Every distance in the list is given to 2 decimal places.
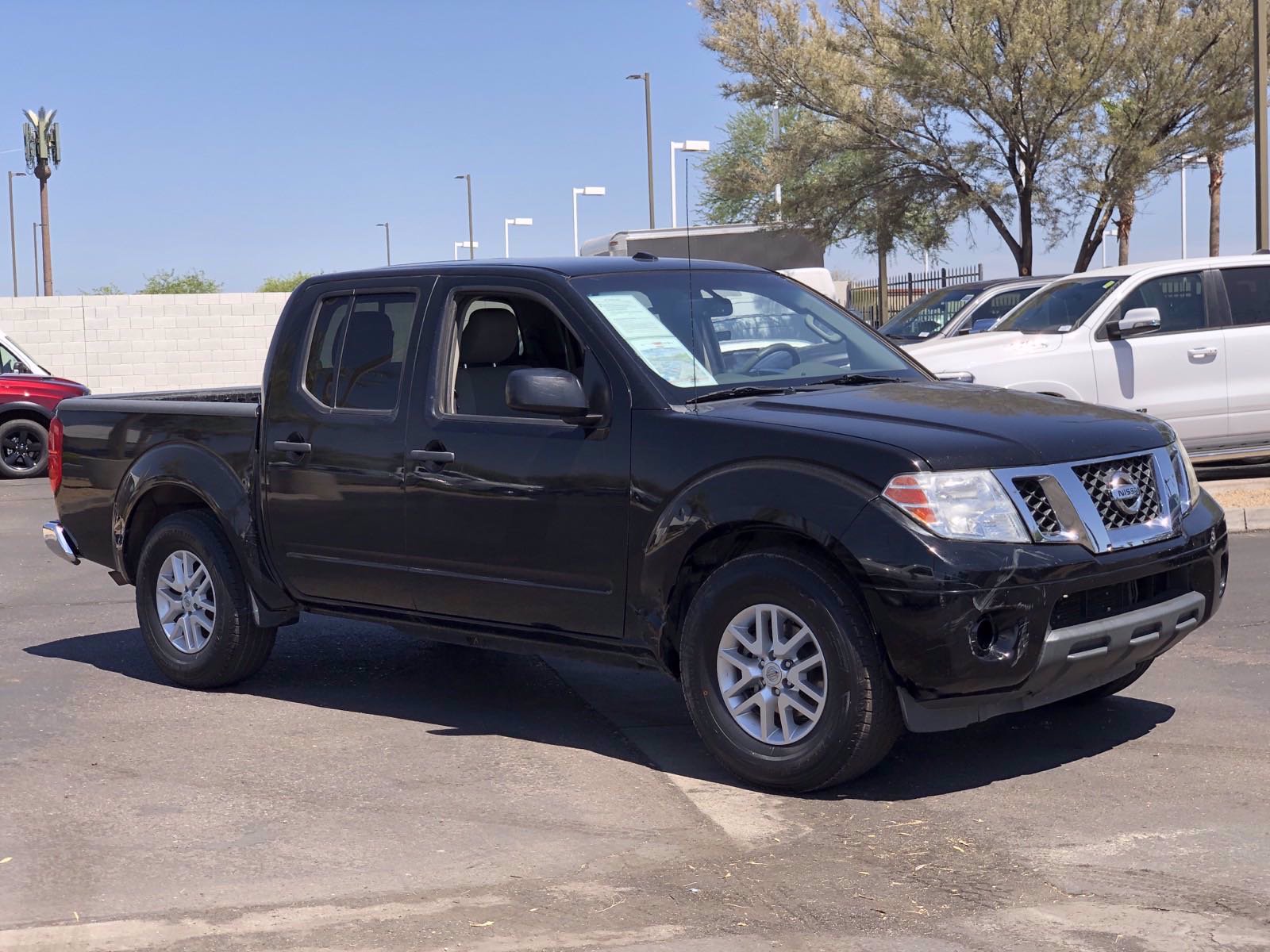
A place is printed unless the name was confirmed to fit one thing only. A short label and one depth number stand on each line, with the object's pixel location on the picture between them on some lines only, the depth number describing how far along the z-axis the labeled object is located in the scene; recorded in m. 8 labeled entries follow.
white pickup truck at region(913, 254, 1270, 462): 12.70
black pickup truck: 5.03
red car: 19.28
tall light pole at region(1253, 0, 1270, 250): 20.66
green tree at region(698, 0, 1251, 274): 26.27
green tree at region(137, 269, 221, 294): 54.75
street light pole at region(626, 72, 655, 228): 37.38
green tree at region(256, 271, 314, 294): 60.82
